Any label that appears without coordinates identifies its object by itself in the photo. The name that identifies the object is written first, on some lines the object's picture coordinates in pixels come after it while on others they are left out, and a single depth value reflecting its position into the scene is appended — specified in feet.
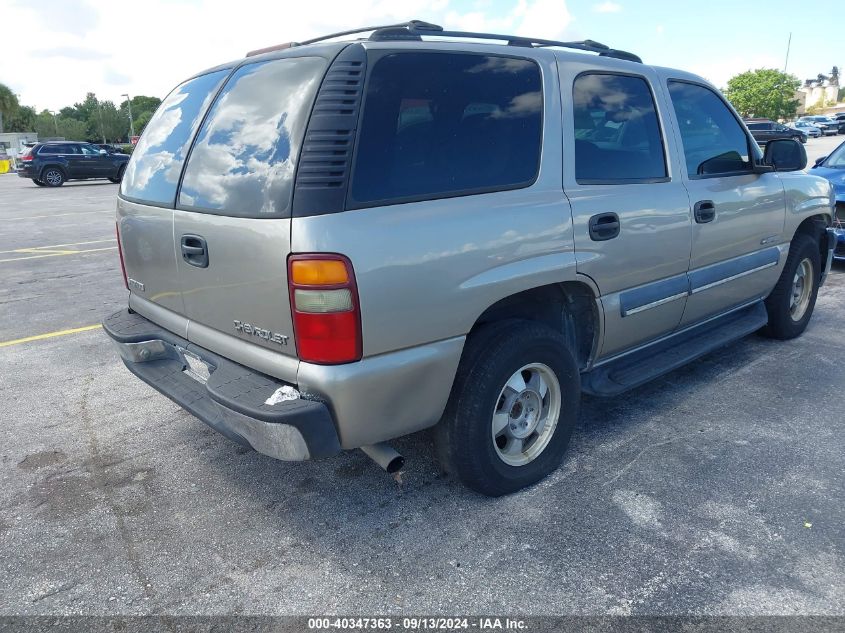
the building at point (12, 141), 176.64
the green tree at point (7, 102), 266.98
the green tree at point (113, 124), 313.32
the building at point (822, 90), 452.10
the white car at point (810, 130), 172.24
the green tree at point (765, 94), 253.03
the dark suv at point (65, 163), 79.66
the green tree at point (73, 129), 303.89
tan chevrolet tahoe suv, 7.82
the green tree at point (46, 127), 317.34
